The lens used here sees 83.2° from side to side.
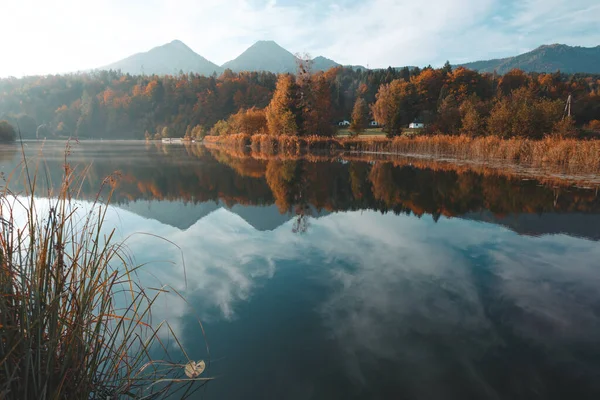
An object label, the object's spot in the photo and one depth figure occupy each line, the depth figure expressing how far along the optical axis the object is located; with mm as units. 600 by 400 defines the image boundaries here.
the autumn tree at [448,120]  43656
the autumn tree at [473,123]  35125
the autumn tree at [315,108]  42719
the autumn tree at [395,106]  42750
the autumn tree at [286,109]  41706
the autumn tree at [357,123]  43781
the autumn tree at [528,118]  27531
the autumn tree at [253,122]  51875
